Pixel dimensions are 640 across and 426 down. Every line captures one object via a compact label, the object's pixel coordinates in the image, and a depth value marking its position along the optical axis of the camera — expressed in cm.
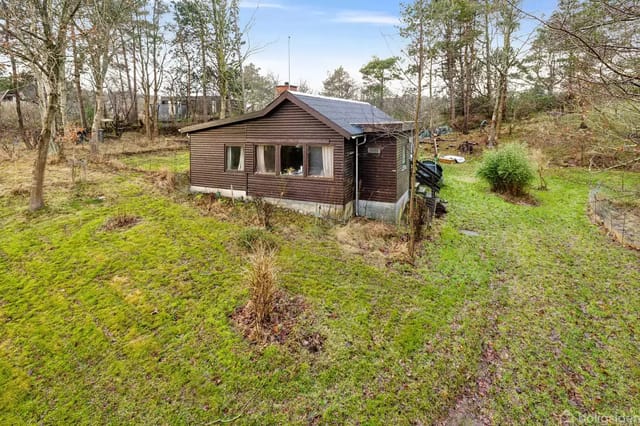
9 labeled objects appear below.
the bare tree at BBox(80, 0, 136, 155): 1409
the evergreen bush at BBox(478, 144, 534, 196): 1230
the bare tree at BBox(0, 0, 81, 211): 794
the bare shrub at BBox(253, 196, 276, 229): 918
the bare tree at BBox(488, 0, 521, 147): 1970
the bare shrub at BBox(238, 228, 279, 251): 787
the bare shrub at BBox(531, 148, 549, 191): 1399
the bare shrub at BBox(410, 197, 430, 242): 876
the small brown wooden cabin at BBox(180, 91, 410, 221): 946
